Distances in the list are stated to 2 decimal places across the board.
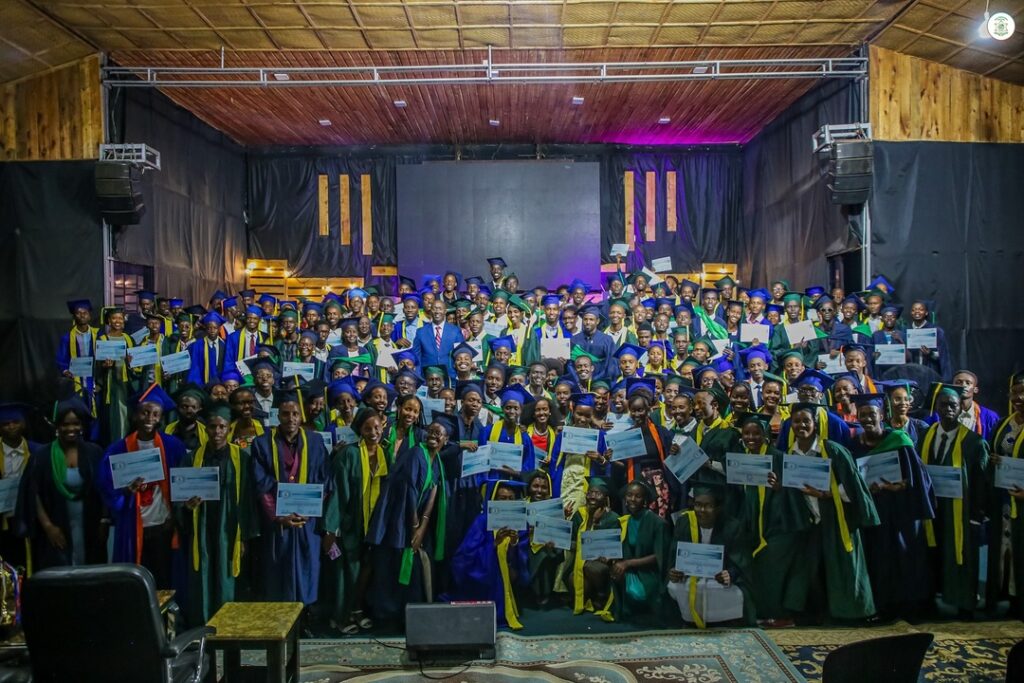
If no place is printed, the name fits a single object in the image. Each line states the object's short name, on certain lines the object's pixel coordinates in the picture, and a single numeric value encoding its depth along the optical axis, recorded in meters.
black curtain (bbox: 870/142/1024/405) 9.92
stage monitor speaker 4.46
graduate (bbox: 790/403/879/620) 4.93
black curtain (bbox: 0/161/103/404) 9.88
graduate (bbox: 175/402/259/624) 5.13
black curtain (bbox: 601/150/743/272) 15.45
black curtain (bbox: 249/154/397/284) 15.54
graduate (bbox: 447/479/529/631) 5.24
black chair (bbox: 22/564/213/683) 2.94
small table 3.58
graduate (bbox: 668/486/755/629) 5.00
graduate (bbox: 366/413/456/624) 5.18
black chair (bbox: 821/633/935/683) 2.39
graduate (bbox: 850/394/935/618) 5.08
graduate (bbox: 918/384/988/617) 5.12
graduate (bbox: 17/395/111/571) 5.24
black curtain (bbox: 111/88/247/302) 10.85
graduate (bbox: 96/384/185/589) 5.18
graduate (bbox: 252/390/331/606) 5.11
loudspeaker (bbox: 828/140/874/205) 9.52
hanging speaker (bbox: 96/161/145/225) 9.59
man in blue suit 8.95
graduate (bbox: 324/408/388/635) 5.25
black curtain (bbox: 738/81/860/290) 10.88
